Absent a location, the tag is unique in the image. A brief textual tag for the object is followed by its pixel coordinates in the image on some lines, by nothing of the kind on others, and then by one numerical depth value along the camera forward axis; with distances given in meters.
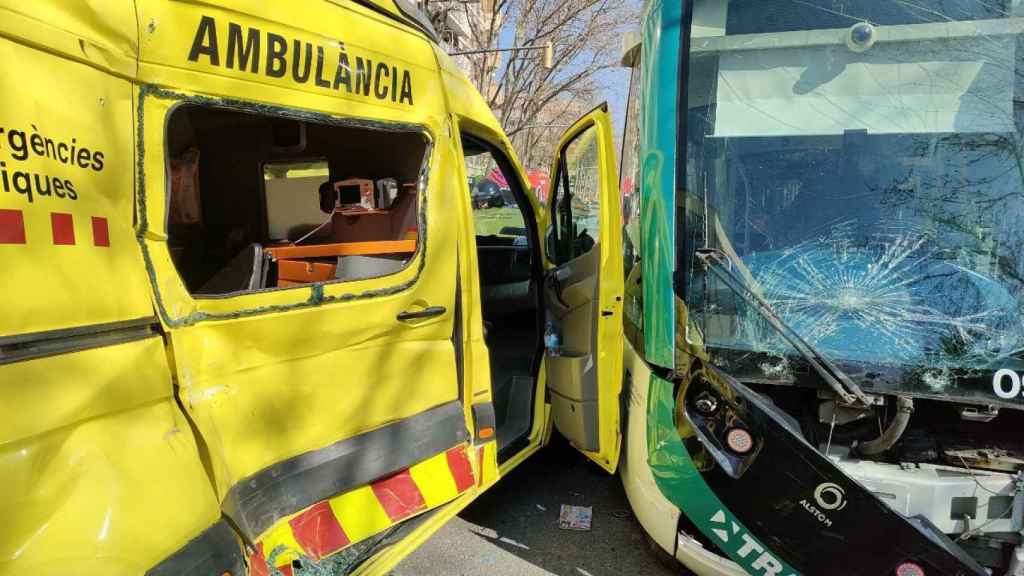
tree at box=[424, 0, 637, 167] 22.33
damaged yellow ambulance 1.36
